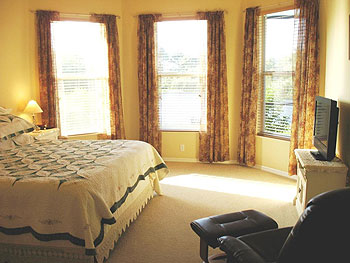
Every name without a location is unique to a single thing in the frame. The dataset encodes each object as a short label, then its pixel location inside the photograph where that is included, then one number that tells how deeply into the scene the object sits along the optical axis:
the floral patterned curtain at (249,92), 5.14
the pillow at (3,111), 4.17
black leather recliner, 1.47
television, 3.24
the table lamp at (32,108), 4.94
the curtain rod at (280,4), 4.76
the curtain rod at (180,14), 5.54
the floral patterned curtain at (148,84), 5.62
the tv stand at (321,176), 3.27
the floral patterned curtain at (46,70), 5.23
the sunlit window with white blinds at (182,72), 5.60
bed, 2.43
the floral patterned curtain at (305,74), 4.41
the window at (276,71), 4.95
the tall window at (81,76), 5.47
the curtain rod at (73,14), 5.38
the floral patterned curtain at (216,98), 5.42
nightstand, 4.73
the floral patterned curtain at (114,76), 5.57
